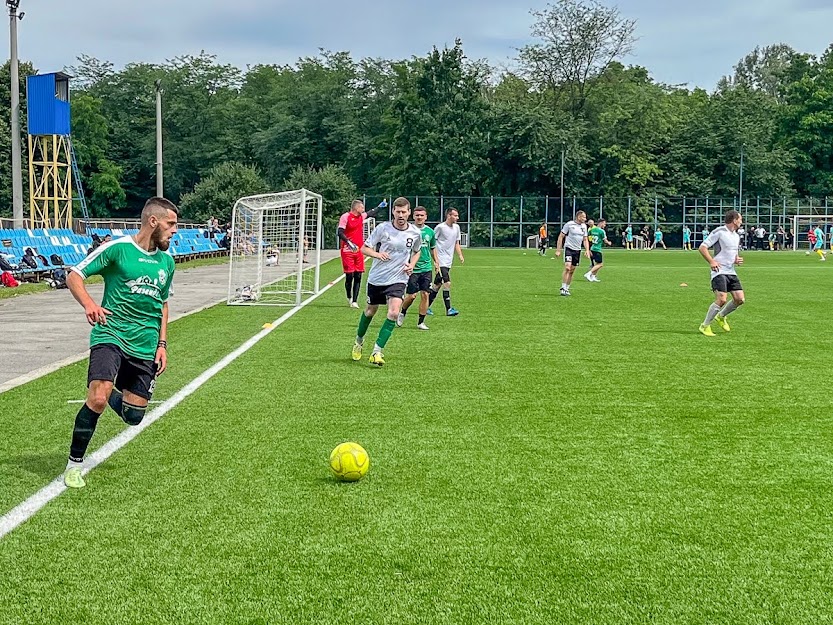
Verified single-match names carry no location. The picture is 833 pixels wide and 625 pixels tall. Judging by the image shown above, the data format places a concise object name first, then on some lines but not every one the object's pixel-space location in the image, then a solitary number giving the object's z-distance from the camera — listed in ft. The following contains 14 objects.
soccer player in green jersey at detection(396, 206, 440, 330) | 51.29
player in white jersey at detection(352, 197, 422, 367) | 39.83
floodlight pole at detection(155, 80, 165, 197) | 126.72
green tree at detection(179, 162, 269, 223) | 219.00
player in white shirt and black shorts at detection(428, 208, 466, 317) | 61.36
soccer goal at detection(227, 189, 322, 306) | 70.85
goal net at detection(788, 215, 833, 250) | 230.27
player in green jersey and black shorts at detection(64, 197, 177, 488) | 20.51
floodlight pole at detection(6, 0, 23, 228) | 87.10
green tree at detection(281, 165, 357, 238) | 221.66
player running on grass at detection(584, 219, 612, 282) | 95.09
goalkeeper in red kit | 63.05
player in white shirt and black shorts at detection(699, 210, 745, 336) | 50.96
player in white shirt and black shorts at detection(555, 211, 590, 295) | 77.77
